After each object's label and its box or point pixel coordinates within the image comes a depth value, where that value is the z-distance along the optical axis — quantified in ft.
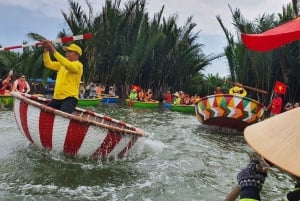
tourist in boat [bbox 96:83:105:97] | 75.92
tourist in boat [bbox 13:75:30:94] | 50.73
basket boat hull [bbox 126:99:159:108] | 69.26
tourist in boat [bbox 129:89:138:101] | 74.34
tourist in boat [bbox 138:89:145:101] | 76.75
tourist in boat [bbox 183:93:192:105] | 71.31
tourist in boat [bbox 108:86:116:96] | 81.58
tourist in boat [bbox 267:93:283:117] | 46.47
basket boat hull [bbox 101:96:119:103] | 72.49
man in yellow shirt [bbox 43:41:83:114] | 21.52
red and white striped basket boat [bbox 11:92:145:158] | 19.92
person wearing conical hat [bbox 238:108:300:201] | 5.70
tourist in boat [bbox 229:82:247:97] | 47.93
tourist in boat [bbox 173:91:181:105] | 70.22
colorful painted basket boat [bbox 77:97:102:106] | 63.10
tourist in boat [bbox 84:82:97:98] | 70.18
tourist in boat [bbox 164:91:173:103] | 79.10
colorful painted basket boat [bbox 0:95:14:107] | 49.17
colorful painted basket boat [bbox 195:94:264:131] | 36.96
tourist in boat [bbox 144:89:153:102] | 74.76
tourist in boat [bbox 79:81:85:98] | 68.60
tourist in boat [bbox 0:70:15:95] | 51.77
